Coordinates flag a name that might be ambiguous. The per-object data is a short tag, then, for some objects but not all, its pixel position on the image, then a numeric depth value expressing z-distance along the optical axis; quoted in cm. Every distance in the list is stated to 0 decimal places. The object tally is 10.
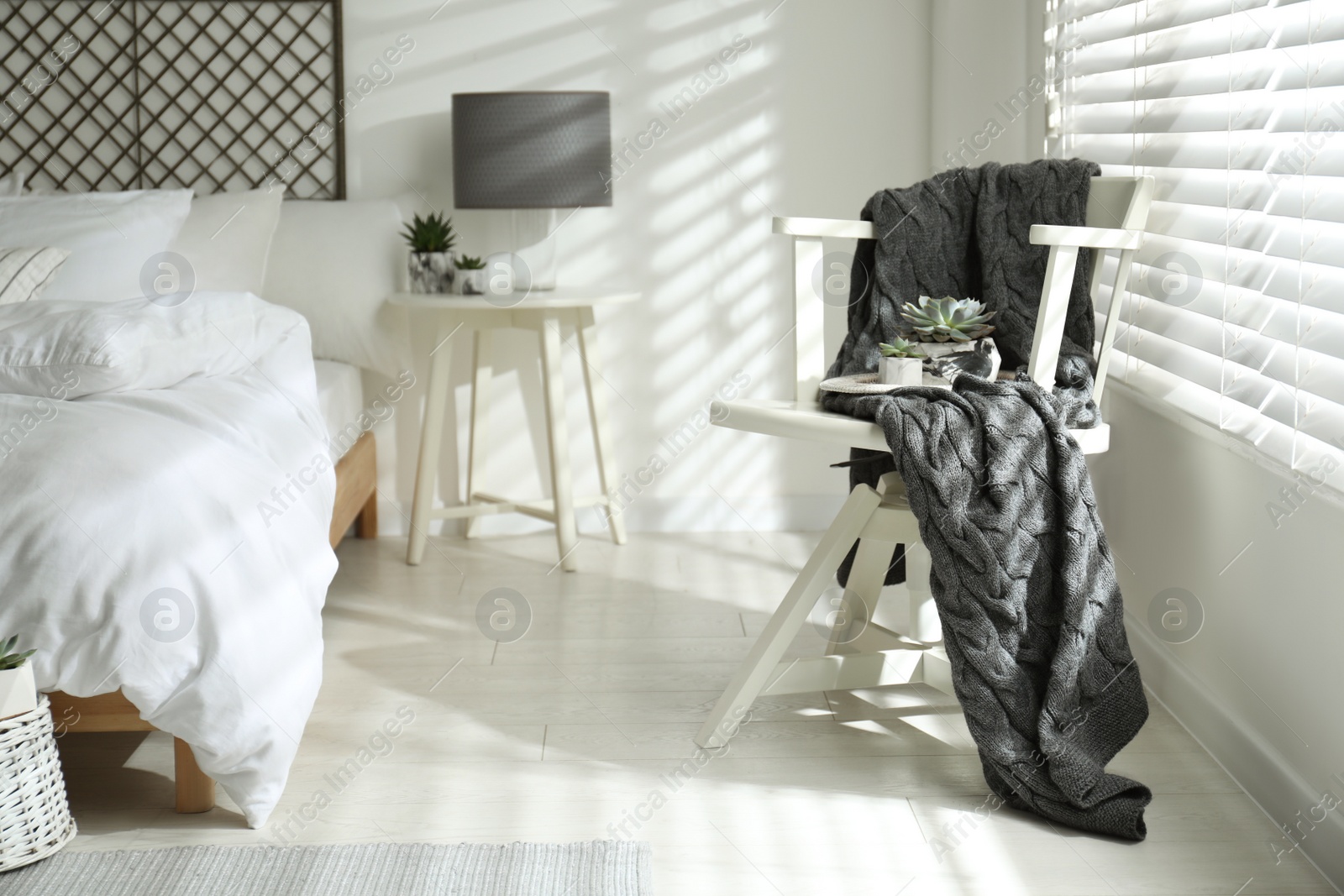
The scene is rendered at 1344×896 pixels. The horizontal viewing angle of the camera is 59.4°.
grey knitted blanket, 163
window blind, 155
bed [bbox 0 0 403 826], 151
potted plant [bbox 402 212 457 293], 295
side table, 286
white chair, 179
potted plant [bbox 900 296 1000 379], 191
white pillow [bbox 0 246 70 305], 212
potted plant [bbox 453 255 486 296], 292
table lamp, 278
